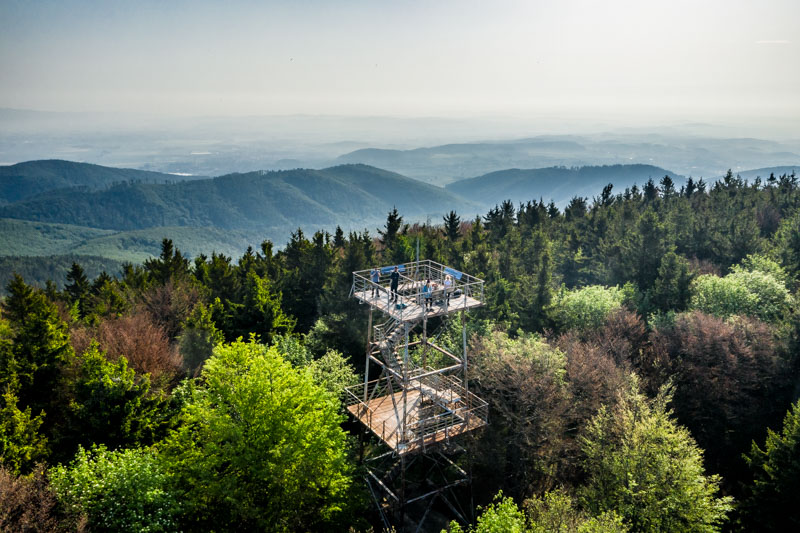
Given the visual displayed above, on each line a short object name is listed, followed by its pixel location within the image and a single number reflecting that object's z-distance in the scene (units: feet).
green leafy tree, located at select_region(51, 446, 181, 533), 69.31
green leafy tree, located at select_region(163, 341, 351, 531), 79.10
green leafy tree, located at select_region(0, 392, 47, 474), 85.25
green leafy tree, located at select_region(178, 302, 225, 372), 136.15
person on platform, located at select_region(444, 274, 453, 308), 90.26
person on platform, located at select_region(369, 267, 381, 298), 95.30
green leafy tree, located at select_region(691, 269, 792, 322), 144.77
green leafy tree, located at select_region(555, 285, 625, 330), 144.77
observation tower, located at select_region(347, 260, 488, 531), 90.84
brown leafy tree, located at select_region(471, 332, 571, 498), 96.48
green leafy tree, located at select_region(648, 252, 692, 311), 157.48
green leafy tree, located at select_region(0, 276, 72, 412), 107.04
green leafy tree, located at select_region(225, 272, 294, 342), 148.66
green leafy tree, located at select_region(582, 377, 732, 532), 76.74
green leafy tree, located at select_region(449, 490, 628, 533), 64.49
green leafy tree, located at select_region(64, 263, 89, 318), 229.11
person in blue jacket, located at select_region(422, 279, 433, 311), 86.94
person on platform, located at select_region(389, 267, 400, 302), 92.78
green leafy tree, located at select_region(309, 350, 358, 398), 109.91
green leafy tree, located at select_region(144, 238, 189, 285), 217.56
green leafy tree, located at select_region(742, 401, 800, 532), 87.19
